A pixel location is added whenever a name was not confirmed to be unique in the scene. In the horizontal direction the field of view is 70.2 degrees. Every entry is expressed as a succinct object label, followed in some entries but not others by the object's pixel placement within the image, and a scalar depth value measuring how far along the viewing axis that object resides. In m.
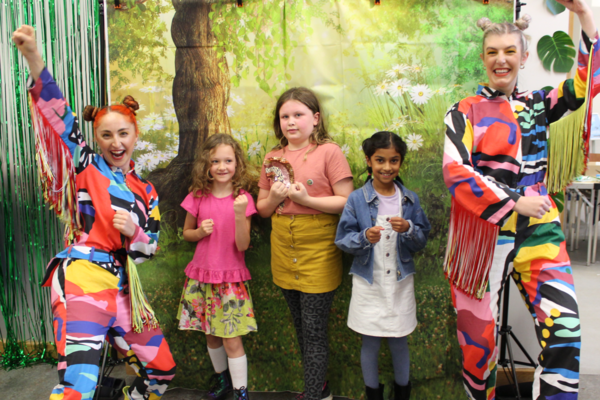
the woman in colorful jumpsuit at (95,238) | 1.73
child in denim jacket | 2.11
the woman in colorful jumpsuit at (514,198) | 1.63
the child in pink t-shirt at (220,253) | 2.32
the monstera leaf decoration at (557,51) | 2.26
